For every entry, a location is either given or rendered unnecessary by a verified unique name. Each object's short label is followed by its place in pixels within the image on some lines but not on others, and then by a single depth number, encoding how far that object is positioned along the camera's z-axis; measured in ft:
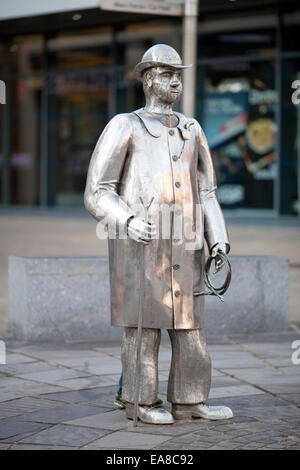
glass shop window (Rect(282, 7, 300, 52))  58.90
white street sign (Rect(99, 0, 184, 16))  24.40
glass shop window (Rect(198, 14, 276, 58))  60.29
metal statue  15.01
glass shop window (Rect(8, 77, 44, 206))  74.74
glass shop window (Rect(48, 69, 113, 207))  70.33
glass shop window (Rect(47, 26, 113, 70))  69.36
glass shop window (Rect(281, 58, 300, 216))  59.67
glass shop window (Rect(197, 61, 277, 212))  61.11
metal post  25.76
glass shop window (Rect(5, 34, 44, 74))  73.49
